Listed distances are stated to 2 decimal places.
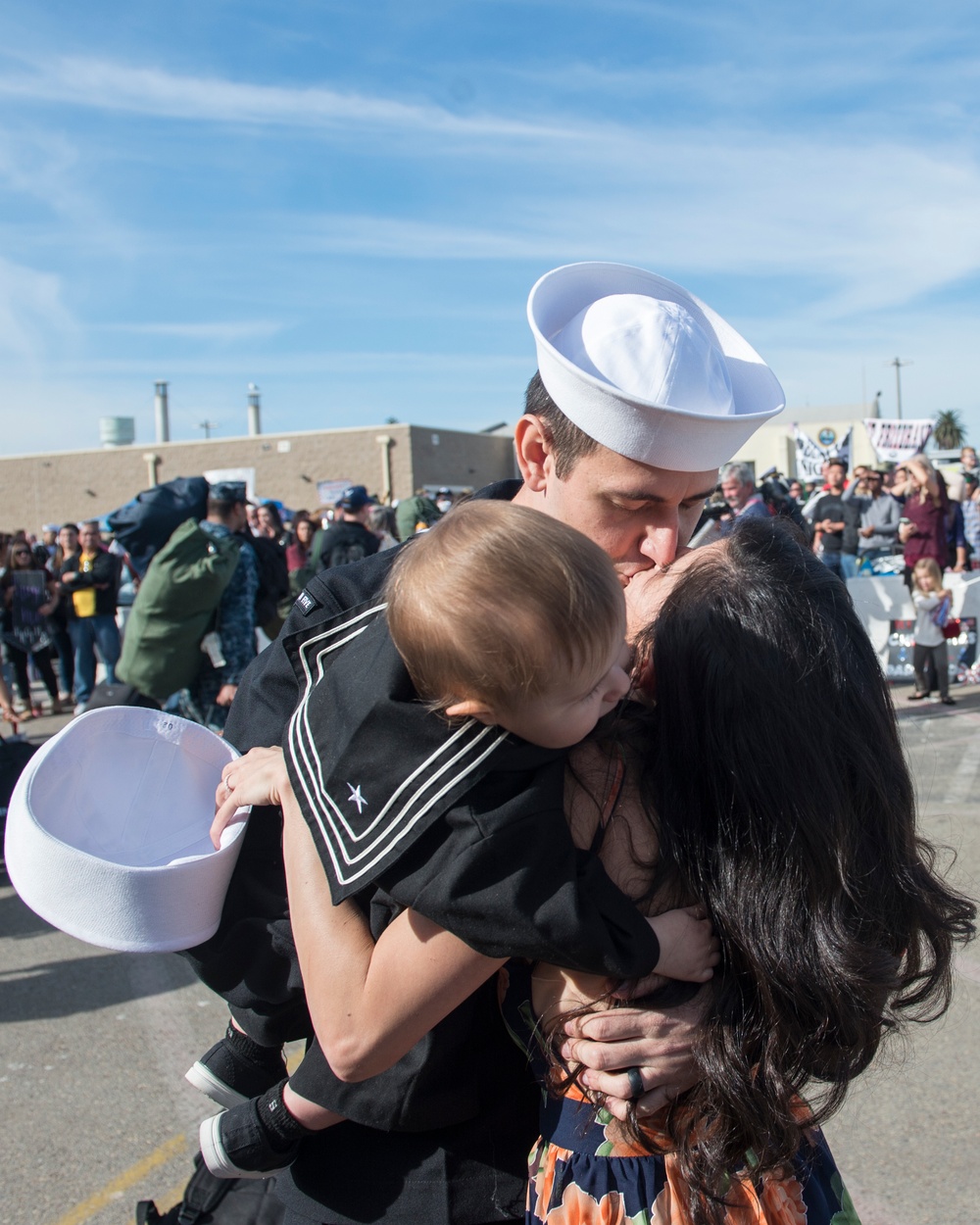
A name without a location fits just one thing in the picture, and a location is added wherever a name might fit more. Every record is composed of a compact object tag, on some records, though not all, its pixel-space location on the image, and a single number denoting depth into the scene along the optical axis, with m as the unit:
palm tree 70.81
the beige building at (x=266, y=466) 35.56
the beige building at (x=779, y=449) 47.50
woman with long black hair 1.22
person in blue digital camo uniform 6.05
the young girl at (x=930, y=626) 8.84
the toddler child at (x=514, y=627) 1.09
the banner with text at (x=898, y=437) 15.78
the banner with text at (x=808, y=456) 18.61
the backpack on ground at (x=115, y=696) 5.29
